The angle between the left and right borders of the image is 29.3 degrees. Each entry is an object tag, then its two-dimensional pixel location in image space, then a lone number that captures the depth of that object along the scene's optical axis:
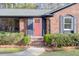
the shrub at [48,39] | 11.08
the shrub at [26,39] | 11.54
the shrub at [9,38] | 11.56
